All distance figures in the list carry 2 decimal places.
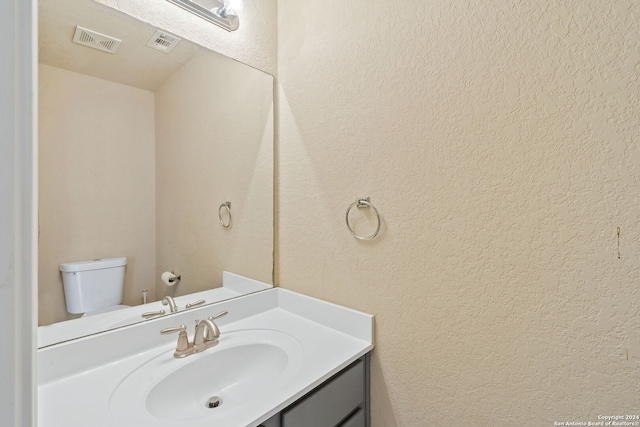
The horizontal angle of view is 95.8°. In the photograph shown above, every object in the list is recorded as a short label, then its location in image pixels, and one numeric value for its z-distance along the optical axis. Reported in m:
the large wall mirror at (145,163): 0.87
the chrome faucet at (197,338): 0.95
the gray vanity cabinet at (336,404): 0.76
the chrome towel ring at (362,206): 0.99
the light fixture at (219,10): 1.08
